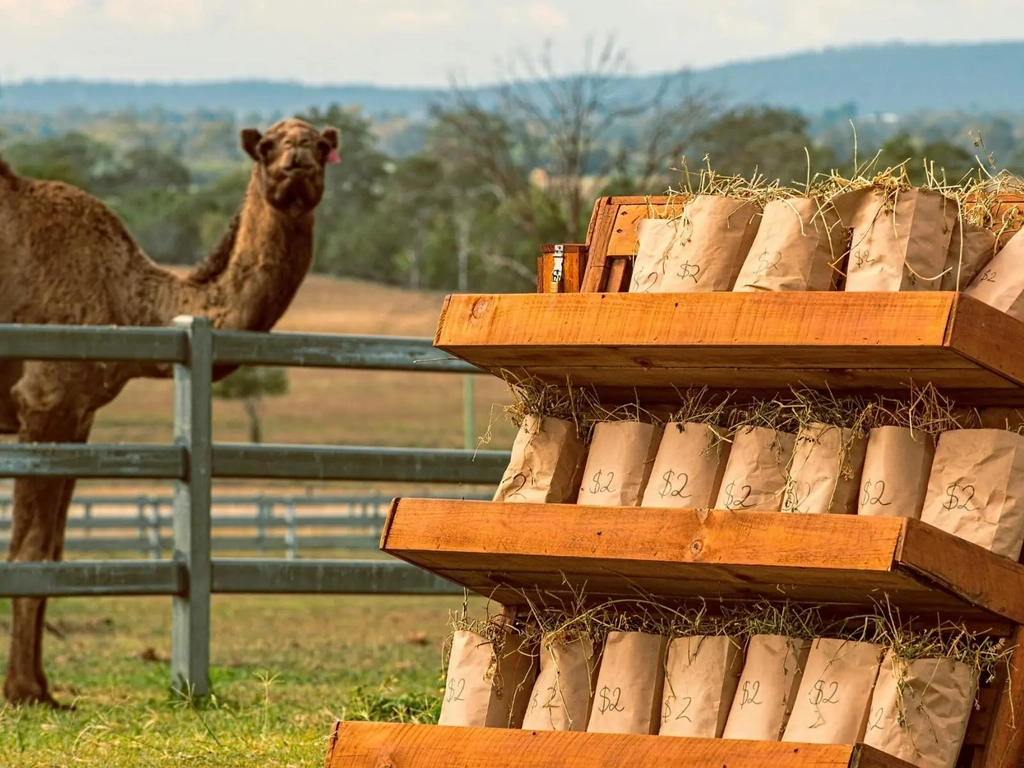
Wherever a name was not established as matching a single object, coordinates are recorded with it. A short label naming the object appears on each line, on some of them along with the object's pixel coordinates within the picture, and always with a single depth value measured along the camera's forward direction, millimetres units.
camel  16141
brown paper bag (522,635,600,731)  8195
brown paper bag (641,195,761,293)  8102
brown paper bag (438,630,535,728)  8359
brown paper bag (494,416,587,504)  8430
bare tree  70000
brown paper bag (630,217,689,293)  8297
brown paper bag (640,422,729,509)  8055
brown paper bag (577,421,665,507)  8250
